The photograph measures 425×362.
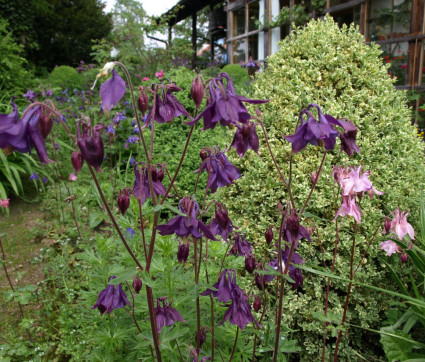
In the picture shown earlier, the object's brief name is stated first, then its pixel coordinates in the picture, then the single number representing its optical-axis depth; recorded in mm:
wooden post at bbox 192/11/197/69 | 14009
